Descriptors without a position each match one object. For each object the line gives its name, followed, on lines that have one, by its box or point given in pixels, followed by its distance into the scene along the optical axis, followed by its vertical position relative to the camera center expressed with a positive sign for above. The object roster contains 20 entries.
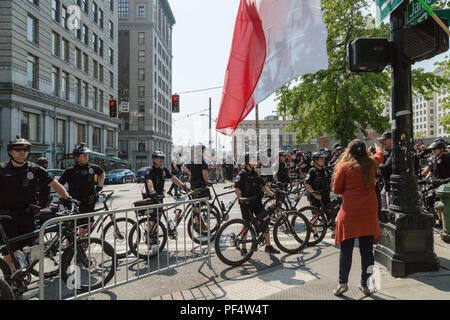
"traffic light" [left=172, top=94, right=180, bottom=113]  23.88 +4.70
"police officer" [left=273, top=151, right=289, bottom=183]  10.56 -0.25
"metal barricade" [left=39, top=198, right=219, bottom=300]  3.80 -1.18
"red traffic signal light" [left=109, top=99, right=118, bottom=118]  21.56 +3.86
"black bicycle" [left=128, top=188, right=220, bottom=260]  4.69 -1.05
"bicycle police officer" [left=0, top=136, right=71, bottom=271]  4.22 -0.33
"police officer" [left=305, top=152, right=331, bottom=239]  6.73 -0.35
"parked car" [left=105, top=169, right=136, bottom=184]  27.11 -0.91
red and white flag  4.08 +1.48
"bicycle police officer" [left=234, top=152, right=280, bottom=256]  5.77 -0.39
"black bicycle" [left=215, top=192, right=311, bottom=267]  5.13 -1.18
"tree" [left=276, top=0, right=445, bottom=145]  18.23 +4.68
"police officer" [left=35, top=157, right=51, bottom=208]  6.30 -0.59
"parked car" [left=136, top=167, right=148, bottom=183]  28.89 -0.72
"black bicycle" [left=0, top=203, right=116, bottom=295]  3.84 -1.16
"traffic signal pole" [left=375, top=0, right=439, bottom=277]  4.22 -0.43
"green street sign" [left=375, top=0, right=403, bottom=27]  4.26 +2.19
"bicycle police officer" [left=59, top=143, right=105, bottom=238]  5.62 -0.25
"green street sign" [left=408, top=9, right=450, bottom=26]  4.11 +1.95
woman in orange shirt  3.73 -0.51
